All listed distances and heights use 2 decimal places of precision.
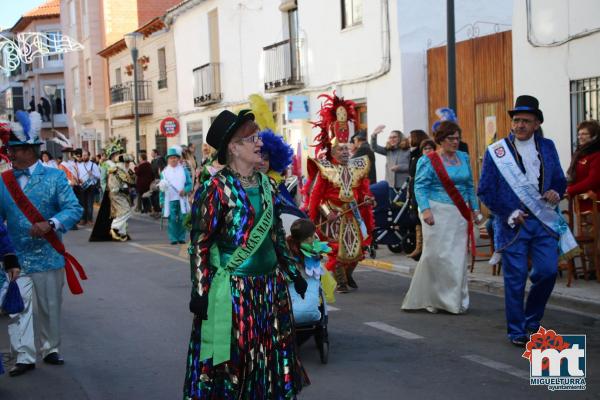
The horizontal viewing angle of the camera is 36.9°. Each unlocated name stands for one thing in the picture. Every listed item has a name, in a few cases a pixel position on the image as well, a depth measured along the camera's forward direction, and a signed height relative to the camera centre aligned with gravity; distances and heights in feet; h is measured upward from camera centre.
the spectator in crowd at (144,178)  80.38 -2.58
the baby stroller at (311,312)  22.39 -4.24
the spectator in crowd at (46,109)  202.59 +10.30
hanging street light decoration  64.64 +7.65
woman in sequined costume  14.78 -2.41
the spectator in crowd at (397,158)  49.89 -1.04
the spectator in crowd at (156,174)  84.84 -2.44
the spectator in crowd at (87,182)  76.33 -2.64
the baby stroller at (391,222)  44.09 -4.03
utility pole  43.02 +3.94
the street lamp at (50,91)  122.83 +8.52
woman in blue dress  28.73 -2.51
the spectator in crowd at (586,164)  33.78 -1.21
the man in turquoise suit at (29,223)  22.76 -1.72
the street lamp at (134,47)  95.20 +10.97
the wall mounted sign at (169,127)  98.48 +2.32
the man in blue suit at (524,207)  23.66 -1.92
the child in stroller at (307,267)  22.08 -3.13
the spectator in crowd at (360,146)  47.39 -0.28
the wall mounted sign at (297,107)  69.77 +2.79
